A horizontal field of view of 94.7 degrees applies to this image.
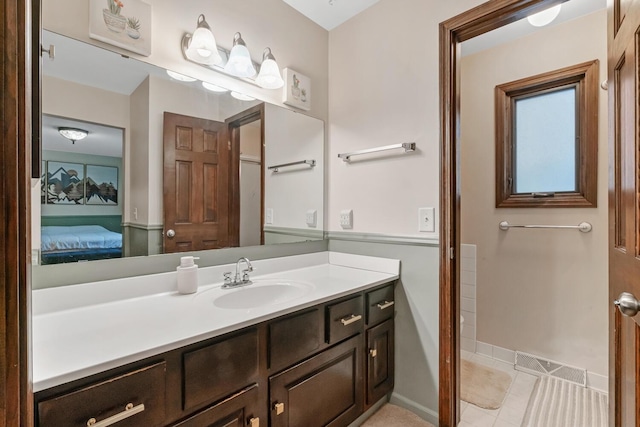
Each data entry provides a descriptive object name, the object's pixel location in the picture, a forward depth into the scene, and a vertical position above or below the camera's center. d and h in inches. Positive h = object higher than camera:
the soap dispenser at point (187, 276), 50.6 -10.8
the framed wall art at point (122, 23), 44.8 +30.2
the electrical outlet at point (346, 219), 76.2 -1.4
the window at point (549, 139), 76.3 +21.0
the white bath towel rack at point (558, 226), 76.0 -3.6
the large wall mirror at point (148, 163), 43.7 +9.5
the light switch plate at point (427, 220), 61.6 -1.4
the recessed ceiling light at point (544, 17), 65.8 +45.0
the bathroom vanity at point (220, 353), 28.7 -17.3
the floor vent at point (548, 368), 76.8 -42.4
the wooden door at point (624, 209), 29.1 +0.5
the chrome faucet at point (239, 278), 56.2 -12.7
